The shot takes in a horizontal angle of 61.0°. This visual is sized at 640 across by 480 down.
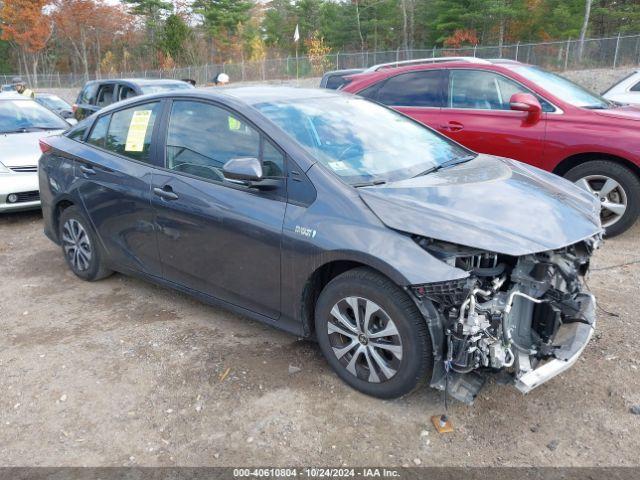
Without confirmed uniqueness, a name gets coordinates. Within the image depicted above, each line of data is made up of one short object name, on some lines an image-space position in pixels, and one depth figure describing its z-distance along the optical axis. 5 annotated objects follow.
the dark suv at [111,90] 10.94
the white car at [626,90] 8.53
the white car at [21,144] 6.92
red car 5.35
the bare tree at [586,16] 29.49
